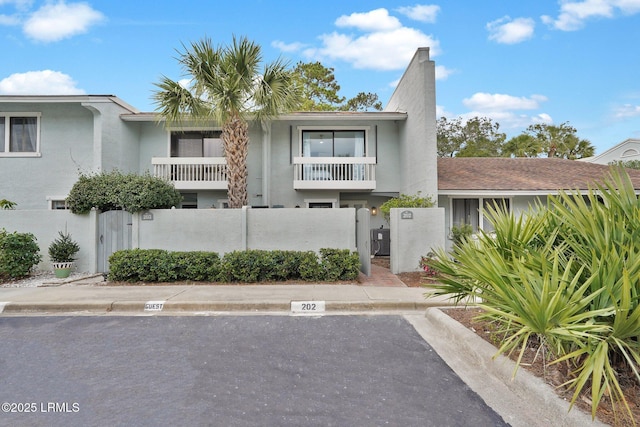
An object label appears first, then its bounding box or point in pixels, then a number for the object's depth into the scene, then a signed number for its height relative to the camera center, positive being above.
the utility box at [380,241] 13.47 -1.06
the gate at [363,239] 9.31 -0.68
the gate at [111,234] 9.85 -0.52
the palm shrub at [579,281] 2.68 -0.65
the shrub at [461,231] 11.20 -0.56
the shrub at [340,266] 8.62 -1.34
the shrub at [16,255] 8.76 -1.02
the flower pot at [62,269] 9.32 -1.49
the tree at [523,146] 27.73 +6.00
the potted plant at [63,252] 9.58 -1.03
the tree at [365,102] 31.66 +11.20
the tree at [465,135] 34.75 +8.73
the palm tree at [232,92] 9.75 +3.89
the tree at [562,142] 28.95 +6.50
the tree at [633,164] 23.25 +3.63
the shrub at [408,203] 10.37 +0.41
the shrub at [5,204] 11.07 +0.47
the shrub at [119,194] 9.43 +0.70
